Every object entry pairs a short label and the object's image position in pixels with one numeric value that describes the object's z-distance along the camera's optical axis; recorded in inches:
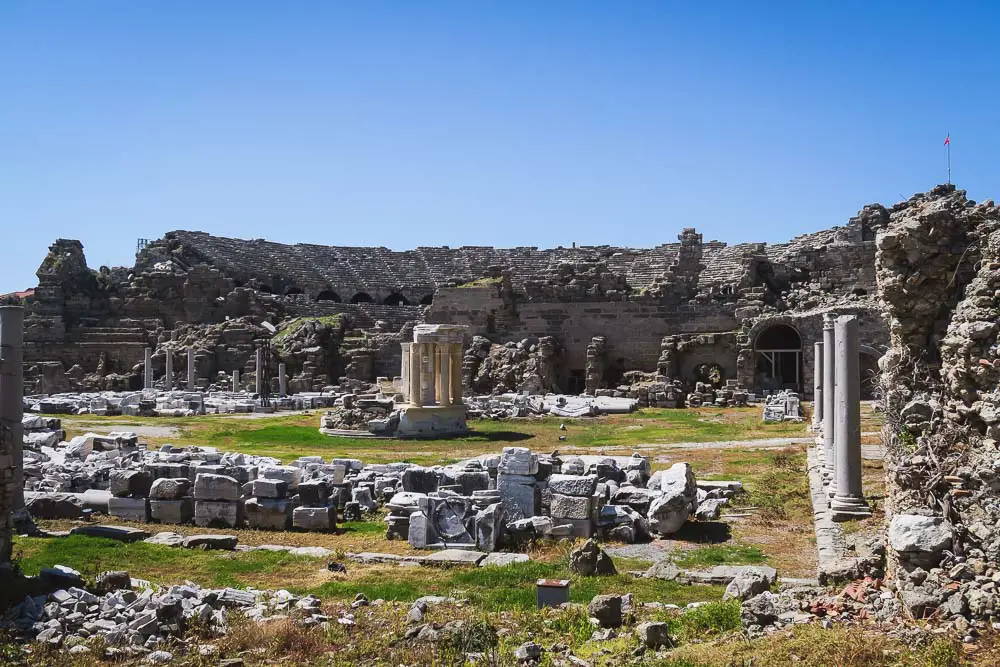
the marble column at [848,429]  476.7
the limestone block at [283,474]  581.0
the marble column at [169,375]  1676.9
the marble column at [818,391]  864.3
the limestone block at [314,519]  522.0
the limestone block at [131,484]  557.0
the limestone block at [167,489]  545.0
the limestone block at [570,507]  474.0
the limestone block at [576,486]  481.4
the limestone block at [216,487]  535.8
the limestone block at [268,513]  527.5
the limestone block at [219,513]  532.1
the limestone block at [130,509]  548.1
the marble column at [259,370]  1538.3
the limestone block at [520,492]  509.0
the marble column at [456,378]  1104.8
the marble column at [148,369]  1642.5
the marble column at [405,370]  1173.4
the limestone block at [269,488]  535.8
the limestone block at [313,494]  550.3
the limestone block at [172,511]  541.3
